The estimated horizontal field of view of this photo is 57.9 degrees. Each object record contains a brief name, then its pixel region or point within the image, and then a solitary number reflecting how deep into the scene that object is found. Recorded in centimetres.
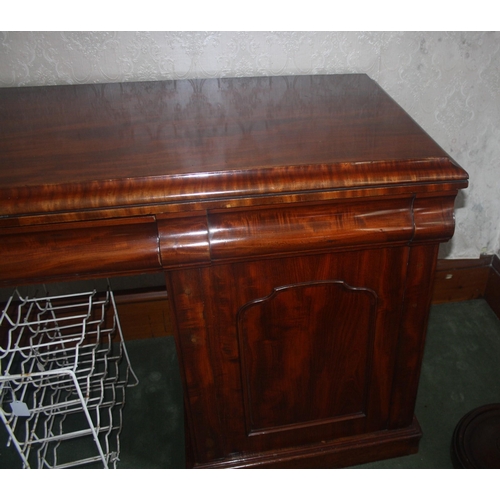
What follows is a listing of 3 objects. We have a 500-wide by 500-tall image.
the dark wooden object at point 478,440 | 96
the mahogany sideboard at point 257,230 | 62
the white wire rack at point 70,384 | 105
